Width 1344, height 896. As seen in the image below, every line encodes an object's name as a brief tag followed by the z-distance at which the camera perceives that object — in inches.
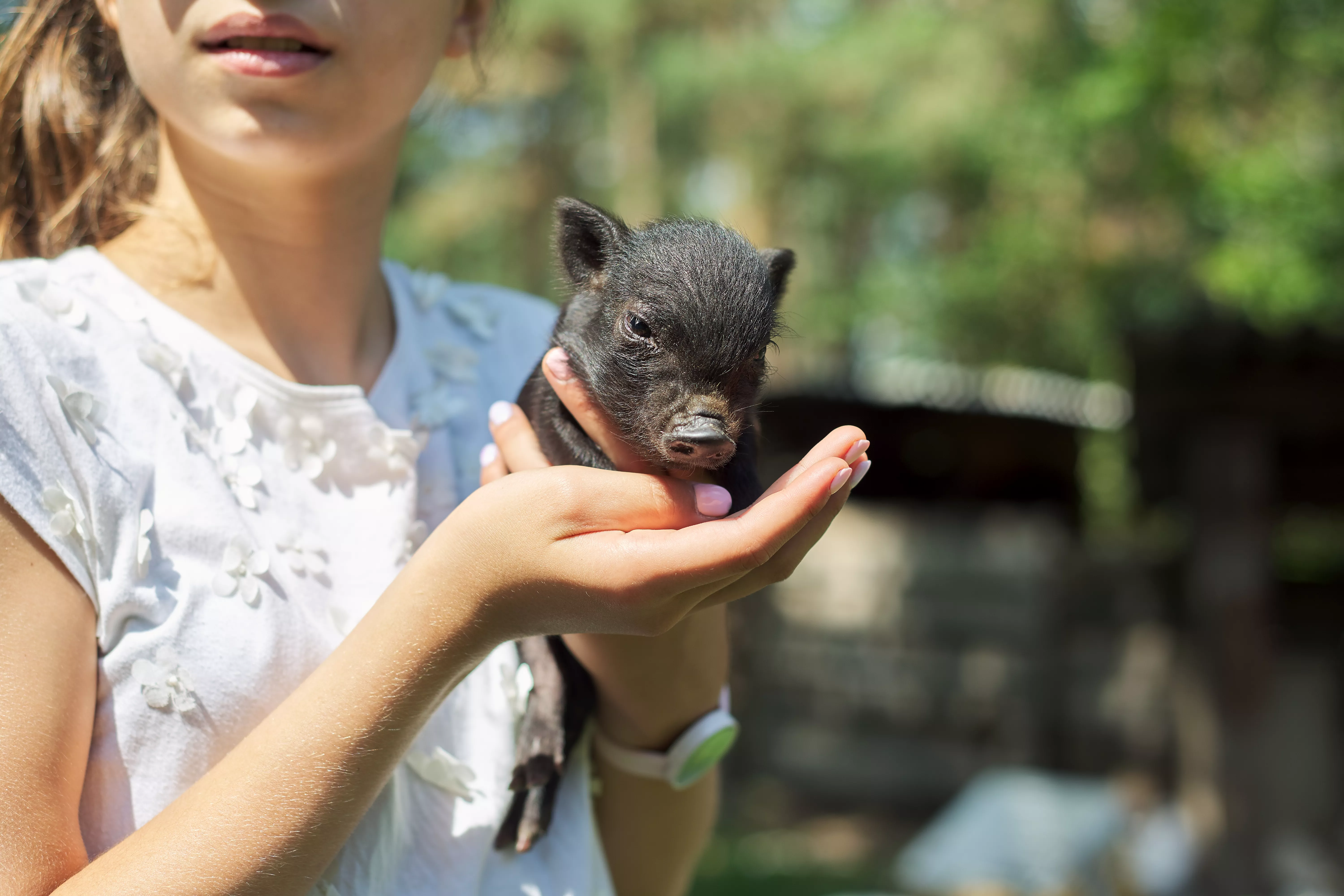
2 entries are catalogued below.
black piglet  42.9
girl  40.3
